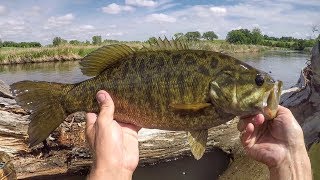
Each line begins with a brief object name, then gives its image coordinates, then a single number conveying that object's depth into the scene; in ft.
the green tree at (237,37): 151.66
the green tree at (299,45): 187.11
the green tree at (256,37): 195.48
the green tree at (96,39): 115.25
